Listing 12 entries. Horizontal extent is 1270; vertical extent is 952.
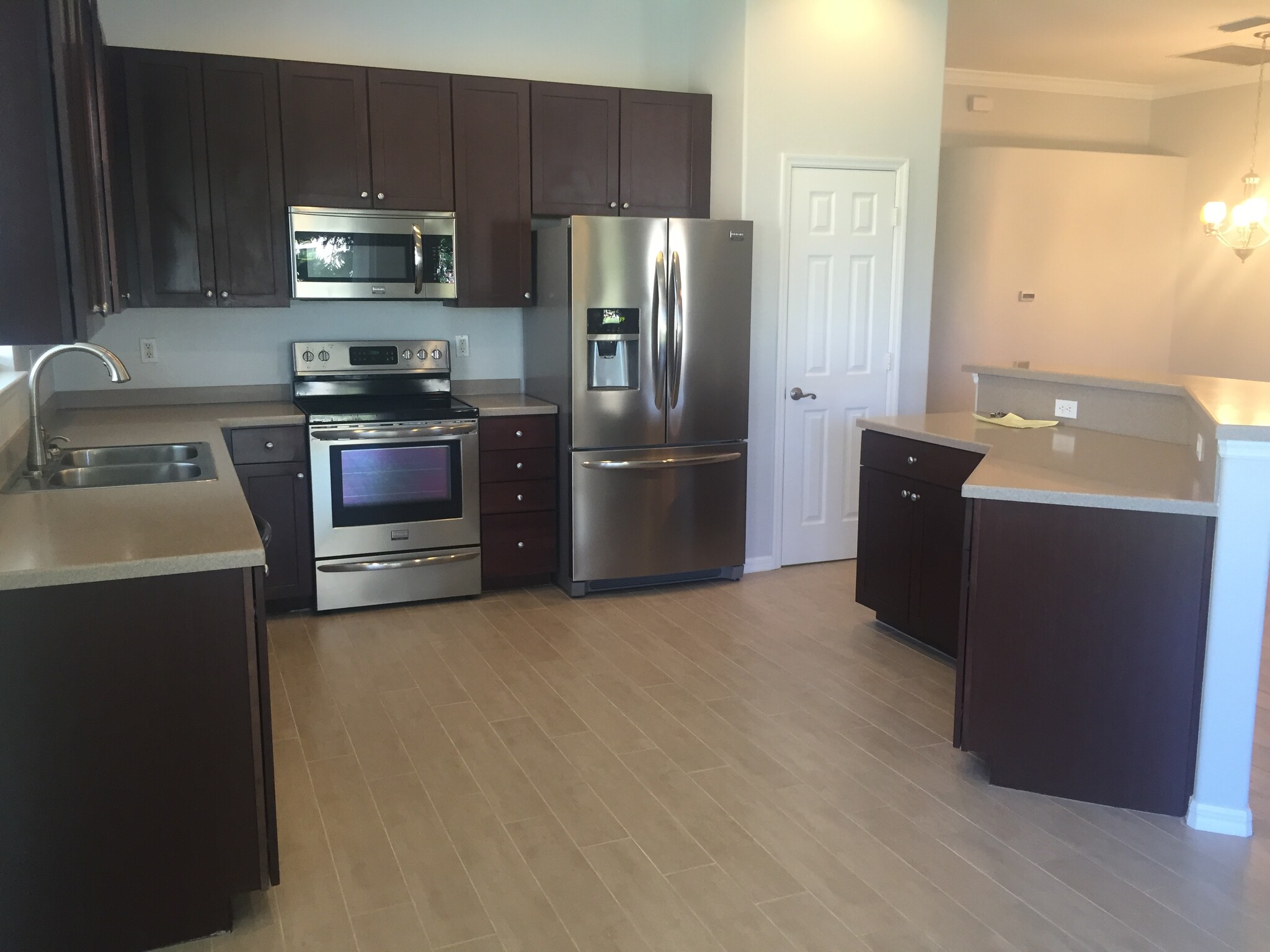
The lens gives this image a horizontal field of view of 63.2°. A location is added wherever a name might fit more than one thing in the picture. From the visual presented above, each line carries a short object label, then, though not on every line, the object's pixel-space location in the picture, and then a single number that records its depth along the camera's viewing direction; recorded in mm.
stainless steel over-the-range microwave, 4453
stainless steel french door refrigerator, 4578
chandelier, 6562
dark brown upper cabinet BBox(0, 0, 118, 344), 2035
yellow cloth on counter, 3982
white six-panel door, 5105
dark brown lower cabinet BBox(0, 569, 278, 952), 2008
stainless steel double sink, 3123
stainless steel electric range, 4414
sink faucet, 2658
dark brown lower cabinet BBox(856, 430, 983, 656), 3783
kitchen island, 2668
